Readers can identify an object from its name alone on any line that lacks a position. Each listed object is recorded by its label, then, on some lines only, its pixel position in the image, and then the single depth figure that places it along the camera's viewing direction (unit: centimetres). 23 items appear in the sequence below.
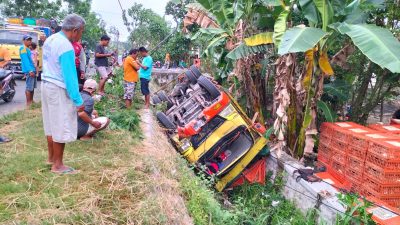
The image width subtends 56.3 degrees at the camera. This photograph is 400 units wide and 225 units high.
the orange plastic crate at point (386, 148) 485
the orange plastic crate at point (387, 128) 622
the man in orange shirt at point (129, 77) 889
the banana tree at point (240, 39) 808
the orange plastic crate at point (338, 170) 606
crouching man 561
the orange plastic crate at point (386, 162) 490
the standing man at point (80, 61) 675
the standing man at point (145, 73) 945
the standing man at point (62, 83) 389
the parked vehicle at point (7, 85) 878
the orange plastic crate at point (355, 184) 554
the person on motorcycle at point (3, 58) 959
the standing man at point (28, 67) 834
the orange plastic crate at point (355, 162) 552
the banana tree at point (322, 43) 498
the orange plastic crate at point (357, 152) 545
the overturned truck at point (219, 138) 729
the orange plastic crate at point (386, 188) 503
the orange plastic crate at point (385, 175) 493
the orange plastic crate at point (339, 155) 602
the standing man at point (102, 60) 887
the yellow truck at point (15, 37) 1430
